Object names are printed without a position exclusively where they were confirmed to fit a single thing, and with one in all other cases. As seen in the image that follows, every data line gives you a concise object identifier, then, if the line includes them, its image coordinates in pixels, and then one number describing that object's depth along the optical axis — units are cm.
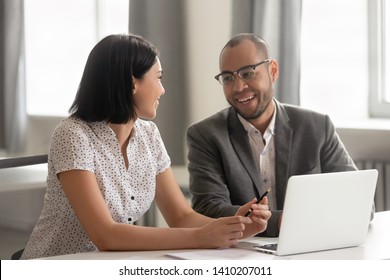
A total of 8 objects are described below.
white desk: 322
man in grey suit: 430
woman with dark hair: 352
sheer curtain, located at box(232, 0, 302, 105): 621
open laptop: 315
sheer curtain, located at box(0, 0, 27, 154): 934
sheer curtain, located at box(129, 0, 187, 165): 743
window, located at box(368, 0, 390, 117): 635
